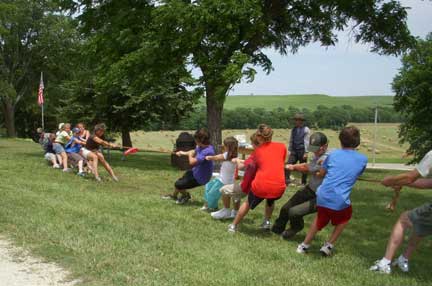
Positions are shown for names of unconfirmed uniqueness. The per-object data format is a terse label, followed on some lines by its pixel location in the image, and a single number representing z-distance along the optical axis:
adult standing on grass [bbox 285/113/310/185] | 13.62
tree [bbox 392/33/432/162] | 21.36
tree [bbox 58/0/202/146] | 17.30
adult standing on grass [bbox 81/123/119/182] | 13.05
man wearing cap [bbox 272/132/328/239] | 7.23
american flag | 31.10
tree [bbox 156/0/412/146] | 16.17
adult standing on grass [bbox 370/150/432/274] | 5.65
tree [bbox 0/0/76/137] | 50.25
